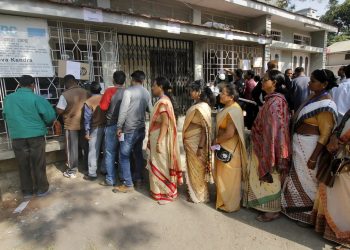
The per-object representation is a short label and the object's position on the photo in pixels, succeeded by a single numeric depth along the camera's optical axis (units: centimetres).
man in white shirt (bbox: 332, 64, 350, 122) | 366
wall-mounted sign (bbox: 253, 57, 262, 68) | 874
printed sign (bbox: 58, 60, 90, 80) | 439
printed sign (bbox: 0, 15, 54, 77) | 380
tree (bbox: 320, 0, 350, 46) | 2878
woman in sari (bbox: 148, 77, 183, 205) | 330
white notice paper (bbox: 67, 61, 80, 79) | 444
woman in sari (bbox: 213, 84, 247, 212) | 304
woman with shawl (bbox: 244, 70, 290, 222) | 278
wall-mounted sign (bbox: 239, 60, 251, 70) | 834
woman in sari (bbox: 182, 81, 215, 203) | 324
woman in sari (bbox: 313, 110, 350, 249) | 244
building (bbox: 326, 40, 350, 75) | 2306
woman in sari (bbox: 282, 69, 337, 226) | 259
